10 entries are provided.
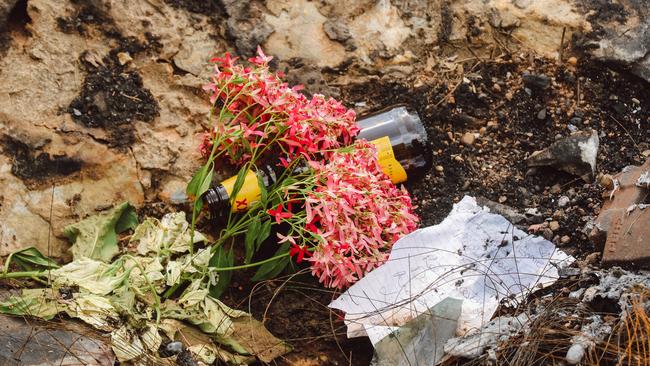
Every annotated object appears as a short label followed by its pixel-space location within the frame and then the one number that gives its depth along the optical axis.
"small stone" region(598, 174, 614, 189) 2.87
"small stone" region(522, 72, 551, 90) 3.29
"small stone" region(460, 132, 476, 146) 3.25
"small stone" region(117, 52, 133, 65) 3.08
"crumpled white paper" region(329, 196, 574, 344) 2.64
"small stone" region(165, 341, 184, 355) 2.50
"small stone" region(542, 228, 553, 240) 2.88
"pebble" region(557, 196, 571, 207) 3.01
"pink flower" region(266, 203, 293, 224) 2.51
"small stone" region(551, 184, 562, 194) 3.08
